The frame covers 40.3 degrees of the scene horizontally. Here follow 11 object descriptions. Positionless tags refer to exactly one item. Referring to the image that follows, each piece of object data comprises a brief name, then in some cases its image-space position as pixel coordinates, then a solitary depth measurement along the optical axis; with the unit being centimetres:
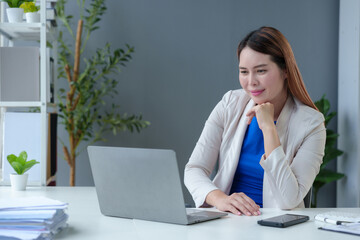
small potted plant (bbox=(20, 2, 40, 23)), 235
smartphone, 138
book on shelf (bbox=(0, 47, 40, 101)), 229
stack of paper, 118
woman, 182
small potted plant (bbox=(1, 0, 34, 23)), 233
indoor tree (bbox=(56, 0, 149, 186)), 375
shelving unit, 222
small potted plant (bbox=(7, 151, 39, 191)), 212
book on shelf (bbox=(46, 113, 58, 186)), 241
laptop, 134
